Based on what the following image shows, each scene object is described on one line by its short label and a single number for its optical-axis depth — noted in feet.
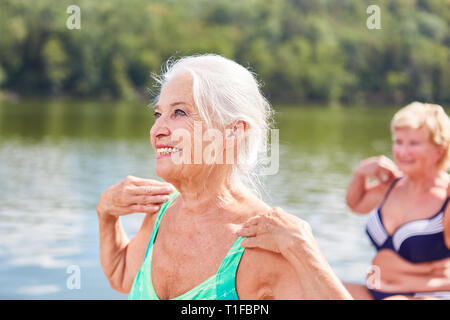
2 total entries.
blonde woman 13.06
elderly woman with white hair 6.58
